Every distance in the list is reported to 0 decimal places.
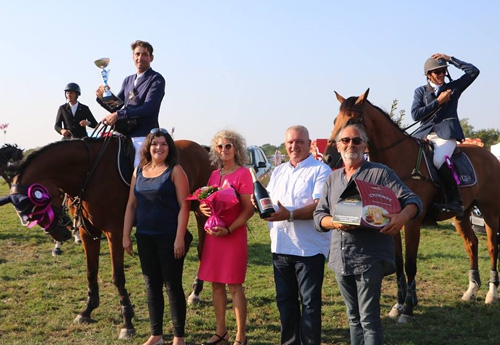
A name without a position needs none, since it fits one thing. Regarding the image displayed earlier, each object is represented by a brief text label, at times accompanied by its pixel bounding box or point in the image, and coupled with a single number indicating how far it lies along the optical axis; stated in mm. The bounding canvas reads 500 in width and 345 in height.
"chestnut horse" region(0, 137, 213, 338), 4965
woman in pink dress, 4301
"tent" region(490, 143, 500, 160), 17656
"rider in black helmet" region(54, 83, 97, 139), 8422
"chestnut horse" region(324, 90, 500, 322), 5496
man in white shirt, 3951
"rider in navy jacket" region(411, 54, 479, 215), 6133
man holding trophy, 5570
